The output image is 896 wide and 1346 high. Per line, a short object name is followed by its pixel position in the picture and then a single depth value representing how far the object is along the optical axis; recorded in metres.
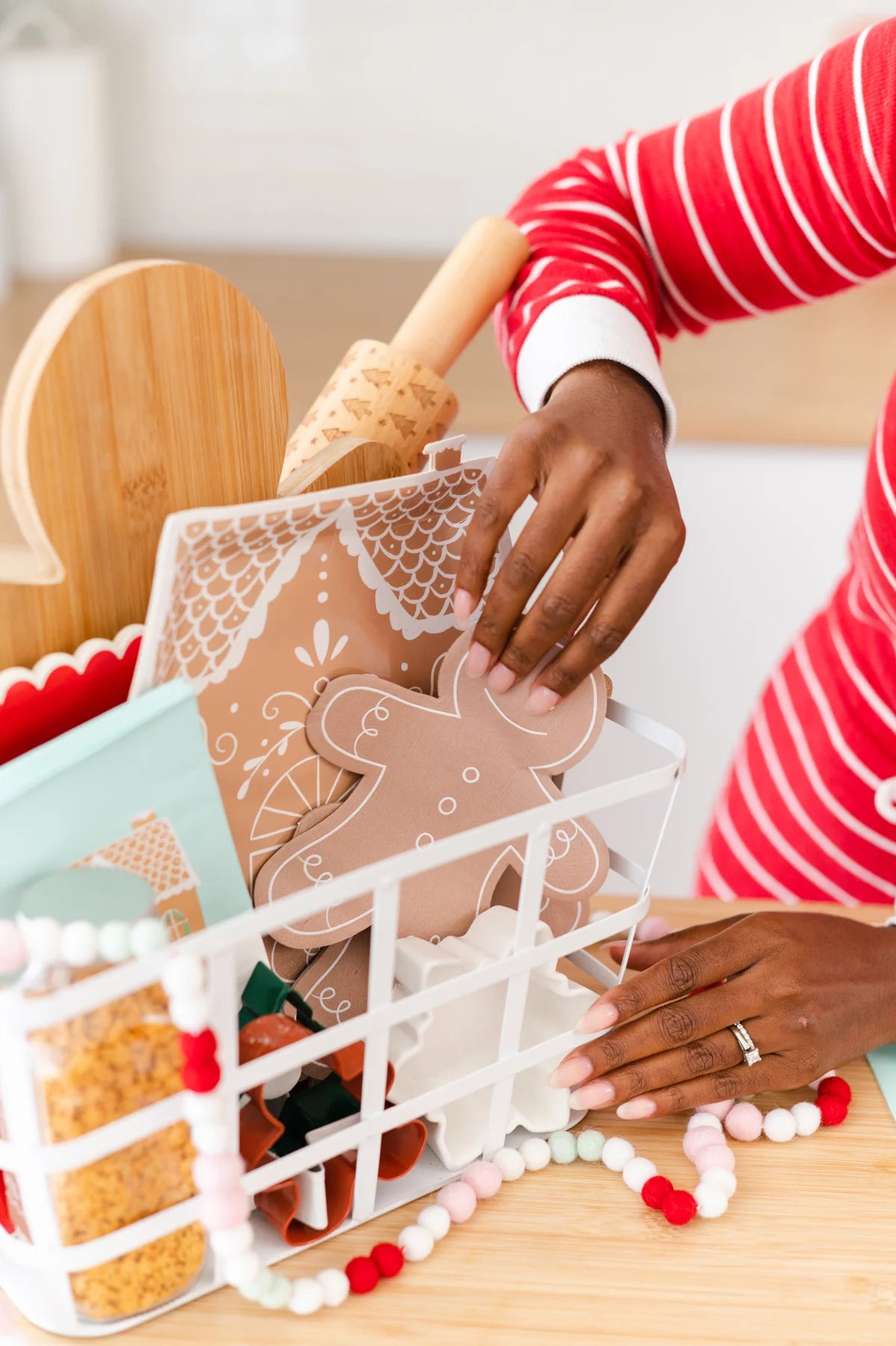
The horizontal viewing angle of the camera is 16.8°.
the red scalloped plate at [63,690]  1.34
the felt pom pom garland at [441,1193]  1.28
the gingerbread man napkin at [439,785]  1.41
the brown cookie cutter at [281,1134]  1.33
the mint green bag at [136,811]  1.31
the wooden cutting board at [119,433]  1.32
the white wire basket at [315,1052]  1.27
